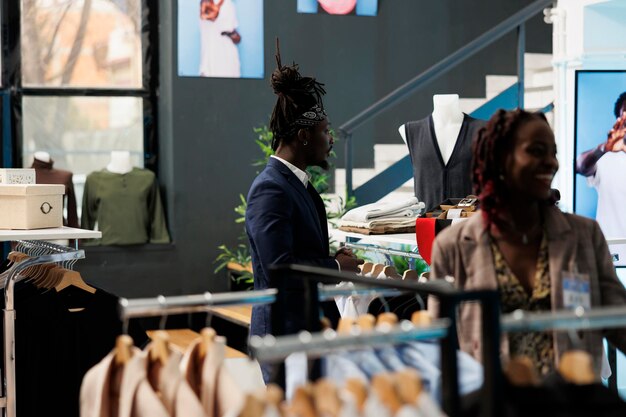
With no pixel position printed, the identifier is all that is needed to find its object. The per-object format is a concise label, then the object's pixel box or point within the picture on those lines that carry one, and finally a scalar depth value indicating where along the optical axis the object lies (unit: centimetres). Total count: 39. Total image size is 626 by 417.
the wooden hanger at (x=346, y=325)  203
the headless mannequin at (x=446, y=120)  511
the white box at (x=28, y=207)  389
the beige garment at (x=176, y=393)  193
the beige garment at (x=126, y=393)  195
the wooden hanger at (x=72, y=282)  379
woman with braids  211
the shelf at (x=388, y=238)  388
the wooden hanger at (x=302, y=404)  169
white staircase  763
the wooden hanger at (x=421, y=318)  194
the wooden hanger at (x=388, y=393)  164
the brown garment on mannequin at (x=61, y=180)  711
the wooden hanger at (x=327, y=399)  166
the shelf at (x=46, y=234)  363
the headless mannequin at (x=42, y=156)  718
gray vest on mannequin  489
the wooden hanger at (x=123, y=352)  202
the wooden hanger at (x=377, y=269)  408
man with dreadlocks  301
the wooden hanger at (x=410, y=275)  391
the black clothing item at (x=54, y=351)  364
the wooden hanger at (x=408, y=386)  163
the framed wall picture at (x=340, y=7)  788
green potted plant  719
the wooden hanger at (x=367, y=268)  424
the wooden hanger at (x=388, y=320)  202
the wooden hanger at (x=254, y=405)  163
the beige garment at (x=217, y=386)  197
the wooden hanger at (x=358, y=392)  170
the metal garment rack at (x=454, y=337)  159
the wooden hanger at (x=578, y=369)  164
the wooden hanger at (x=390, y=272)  403
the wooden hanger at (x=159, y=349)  204
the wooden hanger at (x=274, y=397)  163
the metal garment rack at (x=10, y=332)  356
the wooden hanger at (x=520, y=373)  165
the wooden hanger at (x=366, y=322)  199
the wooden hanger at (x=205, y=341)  205
